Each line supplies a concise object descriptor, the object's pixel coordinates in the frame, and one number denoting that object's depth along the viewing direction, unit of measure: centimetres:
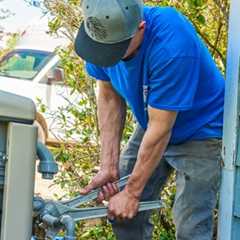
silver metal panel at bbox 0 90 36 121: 257
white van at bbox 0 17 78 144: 1272
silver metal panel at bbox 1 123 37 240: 264
